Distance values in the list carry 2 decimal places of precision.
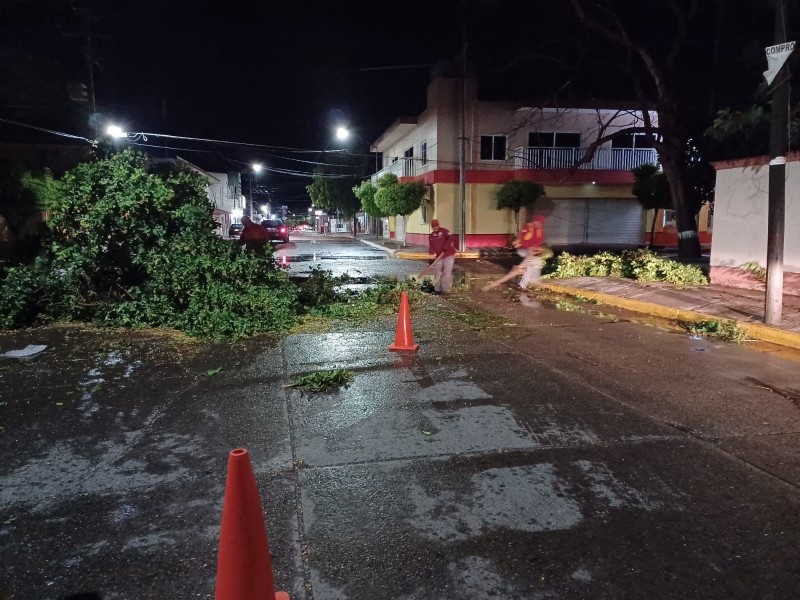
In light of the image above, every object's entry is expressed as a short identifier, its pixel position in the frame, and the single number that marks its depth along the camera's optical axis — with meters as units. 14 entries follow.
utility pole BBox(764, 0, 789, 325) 7.78
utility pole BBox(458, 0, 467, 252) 22.12
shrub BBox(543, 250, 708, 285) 12.57
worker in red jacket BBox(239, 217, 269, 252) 12.46
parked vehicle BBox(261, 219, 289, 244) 35.97
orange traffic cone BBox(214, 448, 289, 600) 2.29
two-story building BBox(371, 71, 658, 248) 27.66
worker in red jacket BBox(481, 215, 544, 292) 12.28
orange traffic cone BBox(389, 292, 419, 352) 7.46
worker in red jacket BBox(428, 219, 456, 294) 12.54
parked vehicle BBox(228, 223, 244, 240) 40.25
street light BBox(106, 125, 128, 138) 23.42
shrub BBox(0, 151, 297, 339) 9.05
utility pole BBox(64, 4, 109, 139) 19.67
